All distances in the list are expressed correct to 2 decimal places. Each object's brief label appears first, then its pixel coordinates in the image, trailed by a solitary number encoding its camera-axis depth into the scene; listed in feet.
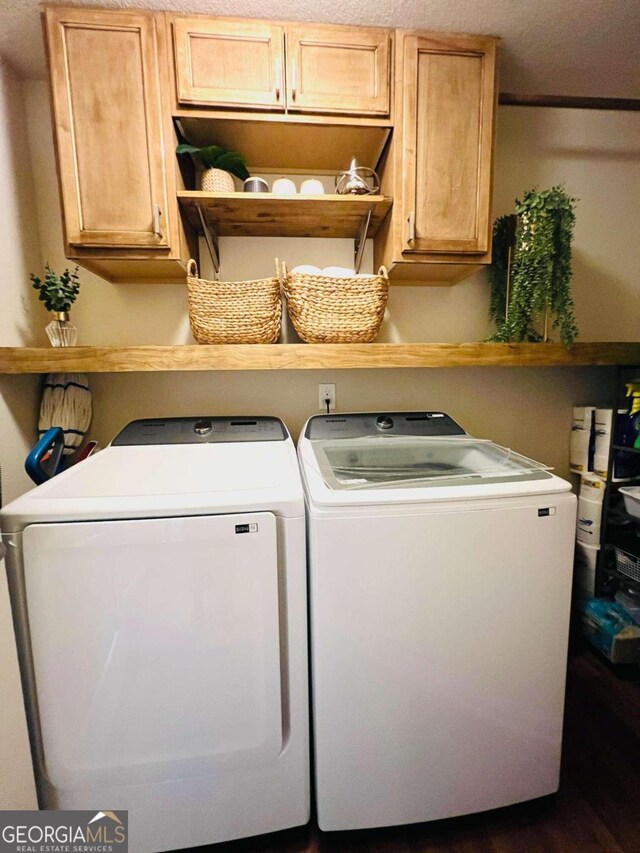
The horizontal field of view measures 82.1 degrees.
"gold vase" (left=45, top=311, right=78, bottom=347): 4.67
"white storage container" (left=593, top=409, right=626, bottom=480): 5.44
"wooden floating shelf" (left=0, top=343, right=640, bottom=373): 4.36
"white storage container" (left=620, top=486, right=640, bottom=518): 5.02
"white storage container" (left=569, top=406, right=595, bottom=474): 5.72
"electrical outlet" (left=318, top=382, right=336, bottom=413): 5.84
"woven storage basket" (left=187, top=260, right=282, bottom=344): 4.43
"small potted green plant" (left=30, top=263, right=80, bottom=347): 4.58
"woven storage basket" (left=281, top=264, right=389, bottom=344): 4.44
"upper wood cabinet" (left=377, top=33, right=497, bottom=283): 4.32
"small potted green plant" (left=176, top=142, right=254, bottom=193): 4.50
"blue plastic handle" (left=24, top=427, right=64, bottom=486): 4.11
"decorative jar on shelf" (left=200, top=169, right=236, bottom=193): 4.50
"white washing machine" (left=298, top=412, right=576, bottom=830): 3.06
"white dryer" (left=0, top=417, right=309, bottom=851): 2.83
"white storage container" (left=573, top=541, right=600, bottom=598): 5.68
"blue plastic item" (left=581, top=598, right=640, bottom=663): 5.18
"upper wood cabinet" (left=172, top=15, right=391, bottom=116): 4.08
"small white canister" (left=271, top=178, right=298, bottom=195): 4.57
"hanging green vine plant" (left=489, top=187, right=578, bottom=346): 4.59
